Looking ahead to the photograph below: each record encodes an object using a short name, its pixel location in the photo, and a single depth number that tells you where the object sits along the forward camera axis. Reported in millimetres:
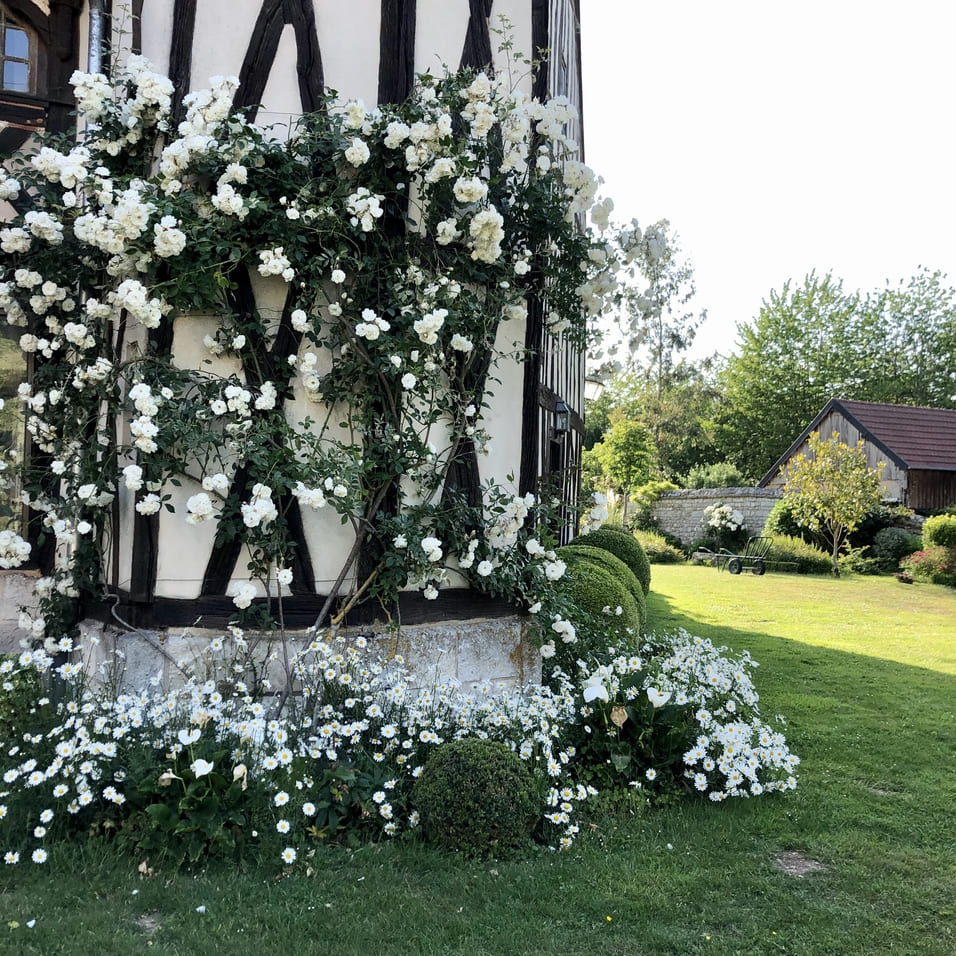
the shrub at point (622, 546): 9508
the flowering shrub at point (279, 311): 3682
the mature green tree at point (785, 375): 33469
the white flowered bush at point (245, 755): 2928
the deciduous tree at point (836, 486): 16625
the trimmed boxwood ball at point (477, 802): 3100
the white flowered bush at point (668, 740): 3795
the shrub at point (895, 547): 17141
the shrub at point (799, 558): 17266
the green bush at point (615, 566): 7145
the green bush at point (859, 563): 17203
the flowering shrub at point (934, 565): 14898
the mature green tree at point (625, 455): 22719
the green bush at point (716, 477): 28578
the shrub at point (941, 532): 15852
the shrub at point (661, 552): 20625
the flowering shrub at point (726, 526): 20625
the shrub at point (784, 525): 19406
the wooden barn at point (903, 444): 20703
